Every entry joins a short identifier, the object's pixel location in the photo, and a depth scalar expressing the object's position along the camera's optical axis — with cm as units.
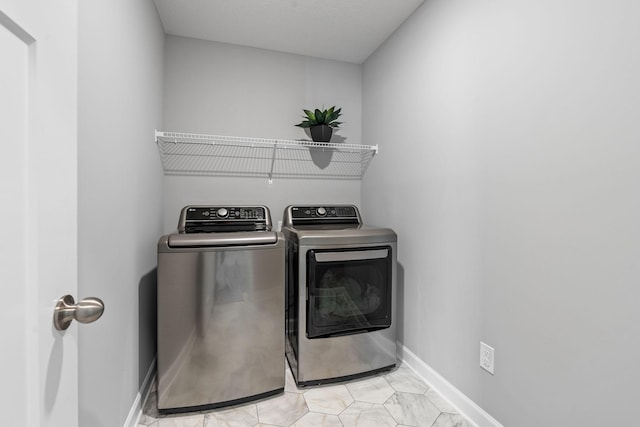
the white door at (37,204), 45
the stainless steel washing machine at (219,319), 154
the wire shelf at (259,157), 231
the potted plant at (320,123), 240
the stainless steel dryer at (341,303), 178
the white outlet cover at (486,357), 142
